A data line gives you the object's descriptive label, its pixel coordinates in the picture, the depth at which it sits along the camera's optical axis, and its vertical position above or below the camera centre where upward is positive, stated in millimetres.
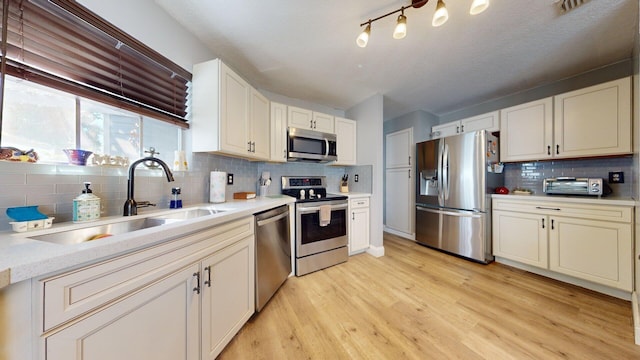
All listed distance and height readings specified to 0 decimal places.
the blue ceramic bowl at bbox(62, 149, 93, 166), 1013 +133
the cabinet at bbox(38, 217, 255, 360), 565 -481
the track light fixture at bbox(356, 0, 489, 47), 1175 +1096
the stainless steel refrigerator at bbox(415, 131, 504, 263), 2475 -171
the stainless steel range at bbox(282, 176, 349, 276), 2201 -596
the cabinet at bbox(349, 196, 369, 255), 2686 -639
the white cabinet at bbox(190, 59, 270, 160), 1605 +620
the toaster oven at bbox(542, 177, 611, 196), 2006 -70
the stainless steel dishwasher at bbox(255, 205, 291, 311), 1546 -645
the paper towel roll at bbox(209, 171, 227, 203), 1768 -43
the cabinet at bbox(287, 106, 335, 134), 2545 +842
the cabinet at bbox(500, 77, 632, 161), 1870 +611
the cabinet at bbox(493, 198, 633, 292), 1731 -608
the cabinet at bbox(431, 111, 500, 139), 2668 +834
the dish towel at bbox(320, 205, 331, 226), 2299 -416
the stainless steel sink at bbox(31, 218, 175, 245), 863 -260
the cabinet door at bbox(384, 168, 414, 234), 3498 -389
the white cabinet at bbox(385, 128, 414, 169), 3531 +603
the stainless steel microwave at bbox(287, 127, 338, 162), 2494 +471
